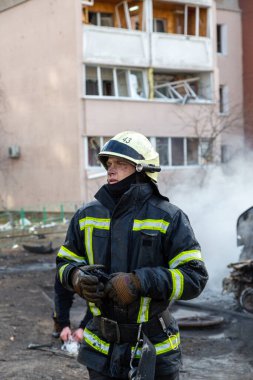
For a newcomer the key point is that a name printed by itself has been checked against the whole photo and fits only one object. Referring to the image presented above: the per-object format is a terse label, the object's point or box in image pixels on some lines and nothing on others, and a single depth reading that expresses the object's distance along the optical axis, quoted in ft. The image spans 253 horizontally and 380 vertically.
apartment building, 85.81
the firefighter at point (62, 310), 12.62
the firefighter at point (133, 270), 10.46
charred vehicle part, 32.04
